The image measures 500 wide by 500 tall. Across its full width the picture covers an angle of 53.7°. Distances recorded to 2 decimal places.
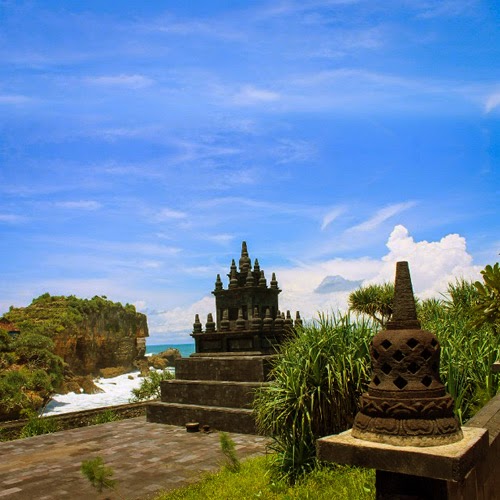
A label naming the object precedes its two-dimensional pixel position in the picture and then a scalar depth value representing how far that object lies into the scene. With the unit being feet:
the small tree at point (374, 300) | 89.04
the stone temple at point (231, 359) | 44.42
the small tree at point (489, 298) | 30.35
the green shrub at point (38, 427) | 46.52
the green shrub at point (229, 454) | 25.81
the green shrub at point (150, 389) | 66.18
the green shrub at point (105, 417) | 51.88
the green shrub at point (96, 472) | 17.87
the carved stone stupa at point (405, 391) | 9.98
